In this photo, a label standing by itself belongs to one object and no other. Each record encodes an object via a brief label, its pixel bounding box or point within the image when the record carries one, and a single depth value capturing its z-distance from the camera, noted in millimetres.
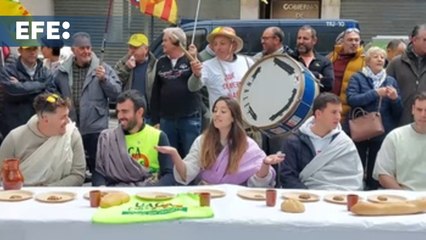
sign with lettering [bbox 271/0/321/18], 17547
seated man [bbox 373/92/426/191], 4109
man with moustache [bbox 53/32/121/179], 5578
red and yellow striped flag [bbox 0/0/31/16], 6816
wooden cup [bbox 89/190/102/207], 3191
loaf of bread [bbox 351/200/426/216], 3037
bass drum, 5172
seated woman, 4059
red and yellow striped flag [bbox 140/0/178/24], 6836
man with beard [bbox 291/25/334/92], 5637
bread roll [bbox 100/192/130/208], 3162
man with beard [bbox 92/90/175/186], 4176
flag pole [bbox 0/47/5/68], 6062
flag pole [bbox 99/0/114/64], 5938
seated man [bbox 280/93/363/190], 3992
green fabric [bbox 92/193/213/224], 2998
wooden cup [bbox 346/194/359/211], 3129
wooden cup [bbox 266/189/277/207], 3221
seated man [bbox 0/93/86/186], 4047
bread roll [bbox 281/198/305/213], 3102
